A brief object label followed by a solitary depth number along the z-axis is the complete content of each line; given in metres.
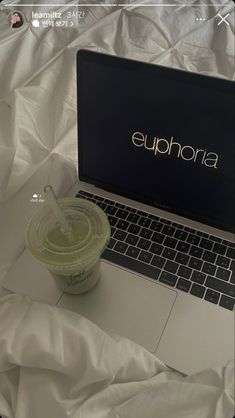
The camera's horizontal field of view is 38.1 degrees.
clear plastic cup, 0.41
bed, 0.39
